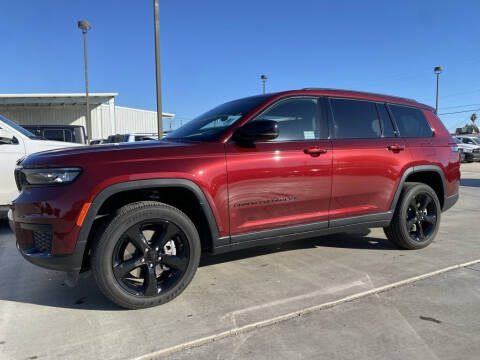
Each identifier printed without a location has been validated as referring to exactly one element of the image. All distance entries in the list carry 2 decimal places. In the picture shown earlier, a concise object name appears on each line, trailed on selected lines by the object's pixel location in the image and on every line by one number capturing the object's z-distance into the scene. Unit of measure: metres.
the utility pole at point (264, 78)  23.19
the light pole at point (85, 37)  17.95
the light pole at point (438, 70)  27.75
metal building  25.23
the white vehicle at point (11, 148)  5.11
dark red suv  2.56
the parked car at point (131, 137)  13.31
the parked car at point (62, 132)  10.05
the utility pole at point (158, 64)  10.10
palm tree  99.50
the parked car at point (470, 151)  22.28
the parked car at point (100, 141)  16.47
